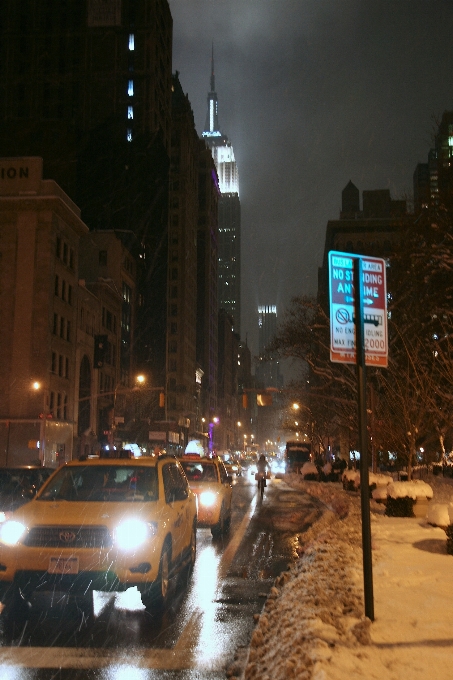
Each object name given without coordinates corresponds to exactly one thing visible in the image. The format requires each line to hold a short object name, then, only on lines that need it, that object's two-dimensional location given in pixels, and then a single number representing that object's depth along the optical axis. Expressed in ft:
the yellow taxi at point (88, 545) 26.30
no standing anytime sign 22.15
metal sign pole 20.86
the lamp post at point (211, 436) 484.50
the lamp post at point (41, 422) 148.95
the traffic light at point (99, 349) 220.02
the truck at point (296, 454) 236.26
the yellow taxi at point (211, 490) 52.95
